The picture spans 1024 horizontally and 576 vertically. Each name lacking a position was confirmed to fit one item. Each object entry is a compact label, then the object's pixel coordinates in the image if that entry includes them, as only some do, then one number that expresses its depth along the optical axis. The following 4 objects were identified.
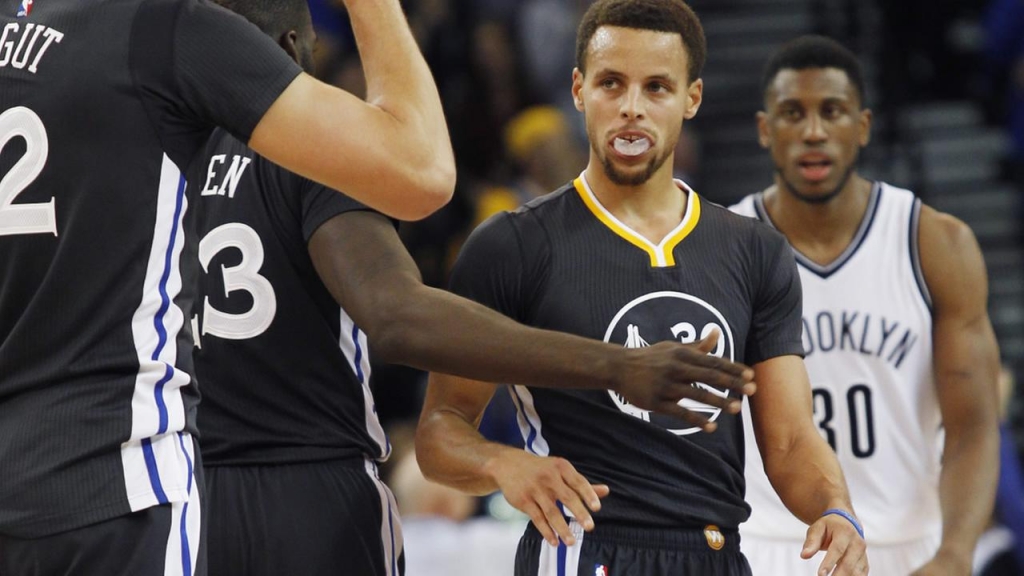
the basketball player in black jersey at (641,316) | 8.11
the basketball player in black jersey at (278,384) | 8.13
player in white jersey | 10.91
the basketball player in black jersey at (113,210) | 6.22
